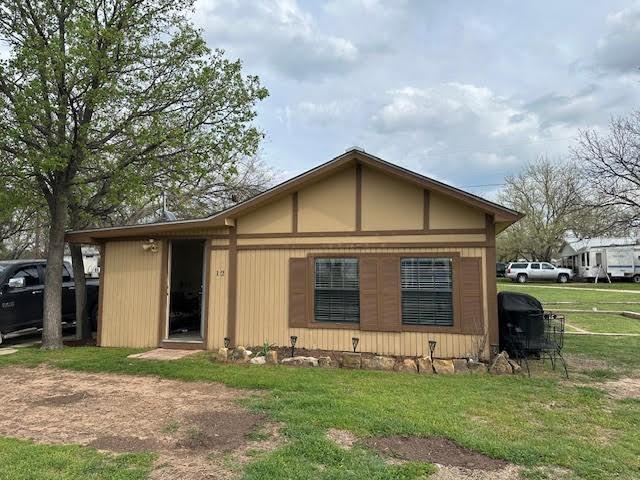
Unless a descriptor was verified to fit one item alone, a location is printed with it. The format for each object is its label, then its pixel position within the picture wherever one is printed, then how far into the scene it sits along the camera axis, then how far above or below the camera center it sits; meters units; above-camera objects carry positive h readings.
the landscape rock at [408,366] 6.69 -1.32
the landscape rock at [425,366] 6.62 -1.30
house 7.37 +0.17
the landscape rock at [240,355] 7.36 -1.26
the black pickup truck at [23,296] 9.24 -0.41
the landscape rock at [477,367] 6.56 -1.31
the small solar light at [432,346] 7.32 -1.11
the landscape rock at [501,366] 6.50 -1.28
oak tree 7.80 +3.24
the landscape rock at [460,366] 6.63 -1.31
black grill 7.10 -0.85
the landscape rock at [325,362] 7.03 -1.32
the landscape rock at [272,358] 7.25 -1.28
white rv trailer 29.61 +1.04
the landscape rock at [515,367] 6.52 -1.30
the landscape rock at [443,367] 6.57 -1.30
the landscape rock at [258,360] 7.21 -1.32
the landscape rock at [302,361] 7.07 -1.32
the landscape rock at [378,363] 6.85 -1.29
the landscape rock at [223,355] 7.38 -1.26
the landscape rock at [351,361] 6.93 -1.28
